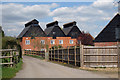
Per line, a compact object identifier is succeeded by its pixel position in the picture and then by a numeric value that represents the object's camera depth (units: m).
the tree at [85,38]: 51.99
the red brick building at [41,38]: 52.64
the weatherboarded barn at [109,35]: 29.97
